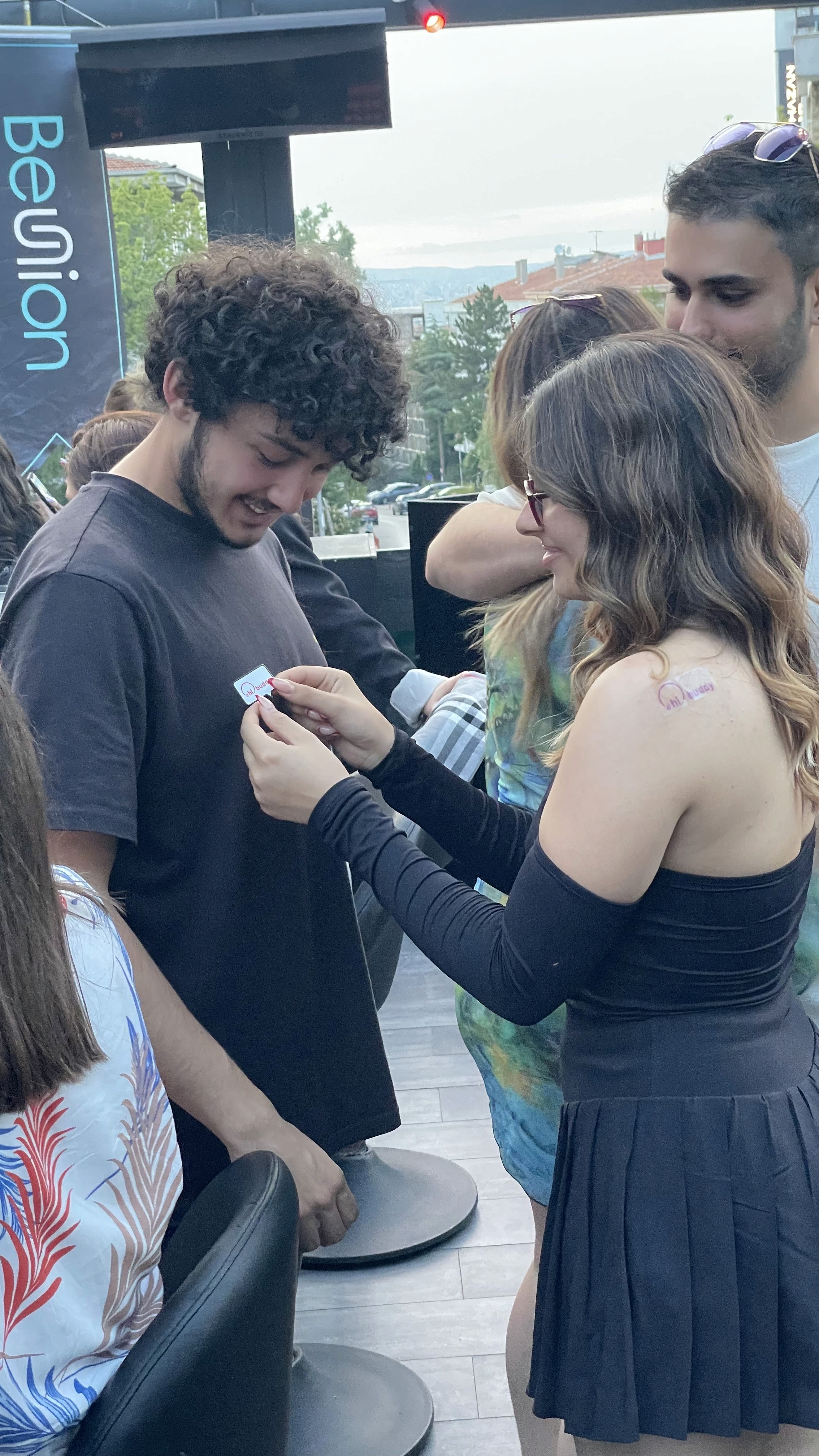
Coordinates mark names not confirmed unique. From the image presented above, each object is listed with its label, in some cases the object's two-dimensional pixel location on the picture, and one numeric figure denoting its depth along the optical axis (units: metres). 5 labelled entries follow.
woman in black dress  1.14
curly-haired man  1.34
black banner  3.95
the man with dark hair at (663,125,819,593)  1.53
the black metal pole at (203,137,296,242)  4.23
